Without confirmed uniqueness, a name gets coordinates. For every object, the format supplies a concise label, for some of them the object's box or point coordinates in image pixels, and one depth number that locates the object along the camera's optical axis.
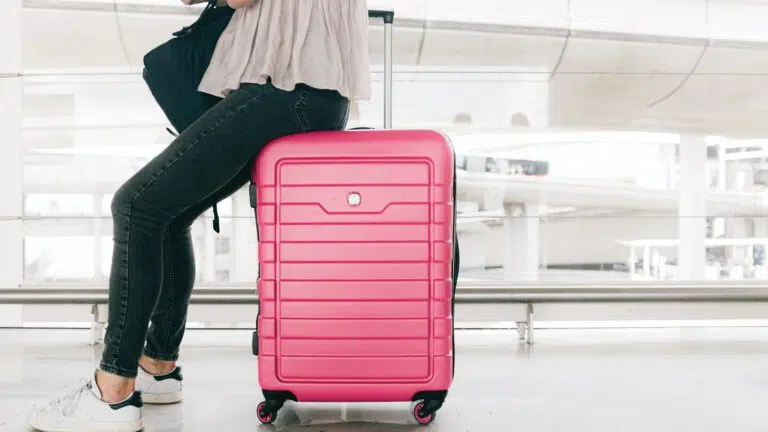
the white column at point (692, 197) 3.00
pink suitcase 1.52
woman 1.46
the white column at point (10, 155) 2.96
